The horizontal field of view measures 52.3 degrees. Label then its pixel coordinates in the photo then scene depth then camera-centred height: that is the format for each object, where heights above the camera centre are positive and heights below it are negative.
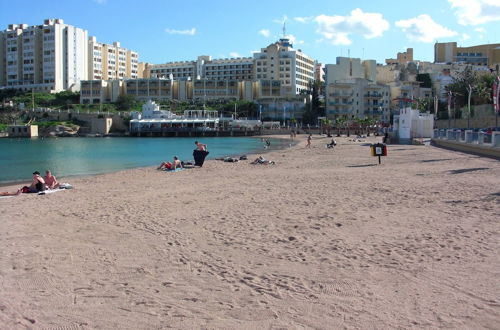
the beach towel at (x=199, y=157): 24.72 -1.21
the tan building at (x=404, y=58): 142.12 +21.49
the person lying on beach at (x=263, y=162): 25.75 -1.47
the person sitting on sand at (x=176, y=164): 23.77 -1.51
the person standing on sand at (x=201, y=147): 25.46 -0.75
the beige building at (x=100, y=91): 131.00 +10.55
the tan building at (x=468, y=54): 129.12 +21.16
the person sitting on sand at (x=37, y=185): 16.09 -1.73
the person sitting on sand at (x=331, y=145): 44.67 -1.00
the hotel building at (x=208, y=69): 143.25 +18.68
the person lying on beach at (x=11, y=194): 16.06 -2.02
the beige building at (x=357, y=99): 103.94 +7.19
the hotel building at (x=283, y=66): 129.88 +17.55
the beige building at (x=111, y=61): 142.12 +20.58
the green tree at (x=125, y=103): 128.50 +7.19
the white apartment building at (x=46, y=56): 130.75 +19.68
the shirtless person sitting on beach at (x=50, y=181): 16.80 -1.68
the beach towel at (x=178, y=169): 23.36 -1.73
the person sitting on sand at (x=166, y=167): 24.21 -1.68
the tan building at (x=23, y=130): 109.61 -0.02
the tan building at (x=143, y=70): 161.66 +19.69
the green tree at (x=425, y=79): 111.44 +12.14
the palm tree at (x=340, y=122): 95.99 +2.29
